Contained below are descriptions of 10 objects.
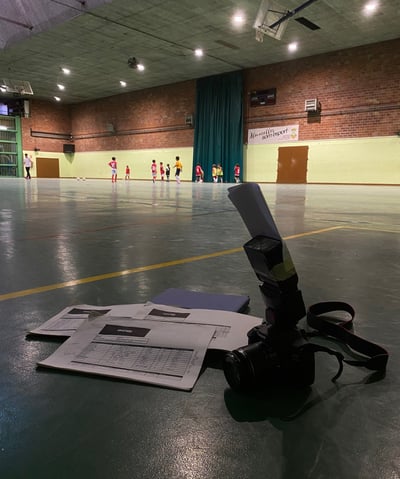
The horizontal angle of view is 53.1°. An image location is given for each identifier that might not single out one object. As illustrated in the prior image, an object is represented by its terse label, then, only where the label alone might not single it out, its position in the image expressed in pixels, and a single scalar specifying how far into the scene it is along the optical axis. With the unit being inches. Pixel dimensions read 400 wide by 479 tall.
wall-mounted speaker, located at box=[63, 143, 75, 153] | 1354.6
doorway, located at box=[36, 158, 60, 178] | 1317.7
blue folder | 66.5
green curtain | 927.7
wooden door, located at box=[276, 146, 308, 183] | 852.6
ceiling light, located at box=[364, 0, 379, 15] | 545.6
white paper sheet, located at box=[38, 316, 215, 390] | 44.6
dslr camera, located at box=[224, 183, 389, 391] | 39.5
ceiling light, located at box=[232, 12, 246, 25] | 585.9
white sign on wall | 853.2
